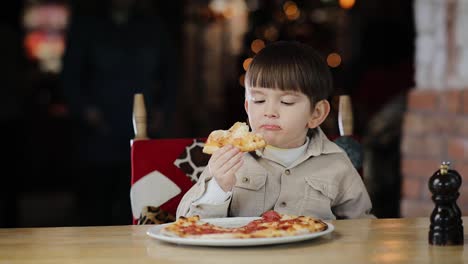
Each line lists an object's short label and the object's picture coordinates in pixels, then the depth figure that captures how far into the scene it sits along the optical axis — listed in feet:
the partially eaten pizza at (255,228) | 7.62
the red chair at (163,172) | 9.98
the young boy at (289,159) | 9.07
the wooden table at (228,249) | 7.35
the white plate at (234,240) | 7.50
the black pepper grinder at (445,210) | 7.67
